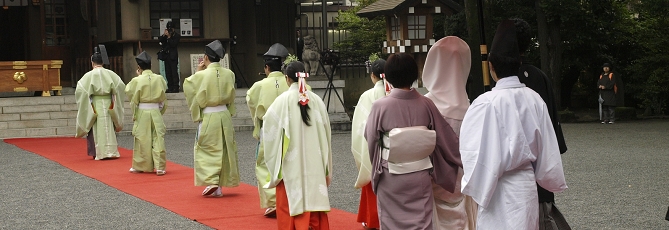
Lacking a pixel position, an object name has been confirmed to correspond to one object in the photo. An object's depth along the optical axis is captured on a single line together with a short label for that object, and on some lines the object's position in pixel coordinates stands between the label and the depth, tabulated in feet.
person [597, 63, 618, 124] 68.82
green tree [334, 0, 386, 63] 89.92
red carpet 26.43
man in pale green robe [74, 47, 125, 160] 44.68
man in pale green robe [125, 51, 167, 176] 39.37
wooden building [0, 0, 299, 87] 76.18
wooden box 66.08
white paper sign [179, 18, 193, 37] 77.00
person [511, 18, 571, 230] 17.24
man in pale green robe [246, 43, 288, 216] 26.96
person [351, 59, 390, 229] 24.16
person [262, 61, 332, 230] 22.84
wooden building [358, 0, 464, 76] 59.36
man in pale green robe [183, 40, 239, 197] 31.35
